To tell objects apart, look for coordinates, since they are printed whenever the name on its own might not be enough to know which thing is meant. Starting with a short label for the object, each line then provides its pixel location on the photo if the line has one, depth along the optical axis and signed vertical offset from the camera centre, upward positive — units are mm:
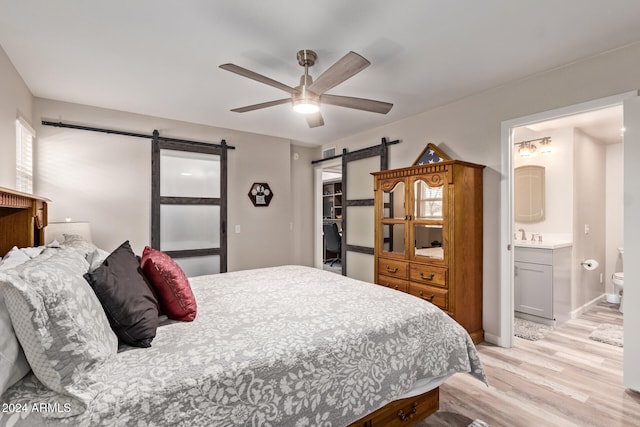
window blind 2838 +581
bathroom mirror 4242 +282
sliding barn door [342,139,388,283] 4461 +72
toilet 3895 -893
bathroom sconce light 4168 +939
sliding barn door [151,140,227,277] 3951 +129
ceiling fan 1876 +884
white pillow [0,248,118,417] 942 -381
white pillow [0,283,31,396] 916 -427
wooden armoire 2961 -245
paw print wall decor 4660 +310
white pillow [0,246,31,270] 1291 -203
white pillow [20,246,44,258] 1549 -196
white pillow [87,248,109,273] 1700 -265
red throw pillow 1642 -414
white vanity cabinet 3602 -831
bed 984 -598
